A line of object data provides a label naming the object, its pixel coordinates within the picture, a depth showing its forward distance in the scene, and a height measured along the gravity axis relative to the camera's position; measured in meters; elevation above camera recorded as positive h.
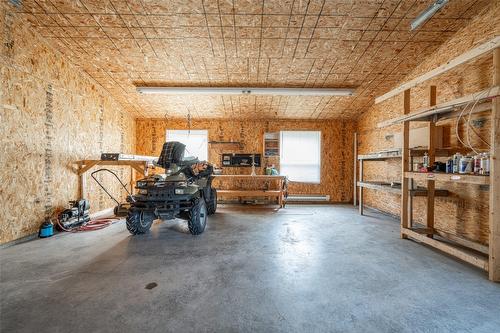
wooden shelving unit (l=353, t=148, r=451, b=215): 3.31 -0.28
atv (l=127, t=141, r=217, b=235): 3.22 -0.50
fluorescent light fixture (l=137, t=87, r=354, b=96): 4.79 +1.72
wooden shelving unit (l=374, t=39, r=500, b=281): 2.11 -0.11
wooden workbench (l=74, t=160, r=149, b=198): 4.11 +0.00
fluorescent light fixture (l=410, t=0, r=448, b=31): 2.66 +2.05
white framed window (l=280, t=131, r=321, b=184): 6.61 +0.37
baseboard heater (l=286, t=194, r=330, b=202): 6.44 -0.94
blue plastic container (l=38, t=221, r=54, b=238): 3.30 -1.02
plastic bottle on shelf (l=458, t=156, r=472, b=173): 2.48 +0.05
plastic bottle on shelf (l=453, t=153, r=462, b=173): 2.60 +0.08
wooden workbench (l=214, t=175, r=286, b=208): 5.55 -0.67
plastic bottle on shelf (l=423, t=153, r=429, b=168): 3.13 +0.10
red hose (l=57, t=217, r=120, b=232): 3.67 -1.12
